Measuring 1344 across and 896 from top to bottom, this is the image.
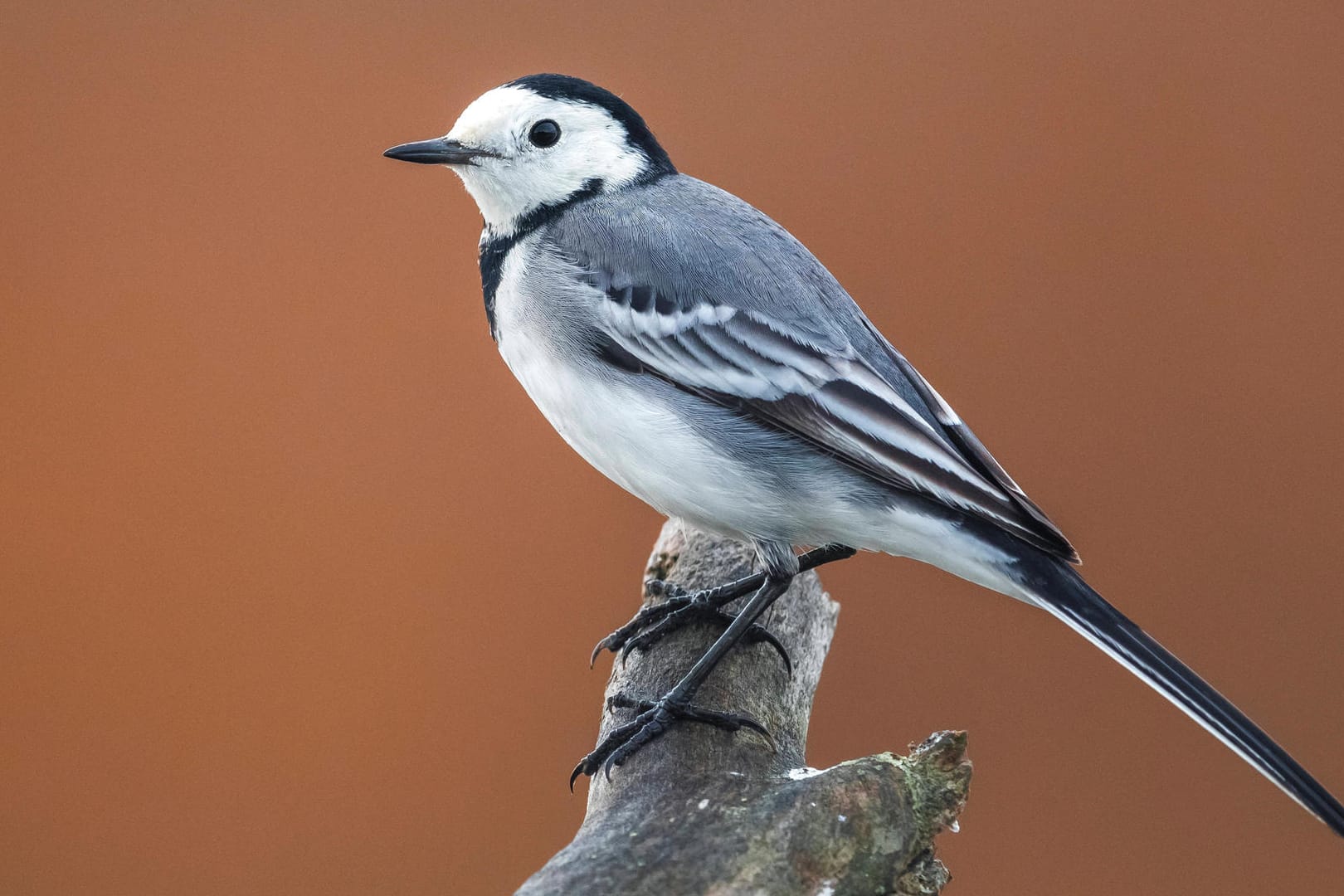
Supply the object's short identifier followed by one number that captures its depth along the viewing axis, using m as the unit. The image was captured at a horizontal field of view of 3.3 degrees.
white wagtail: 3.64
